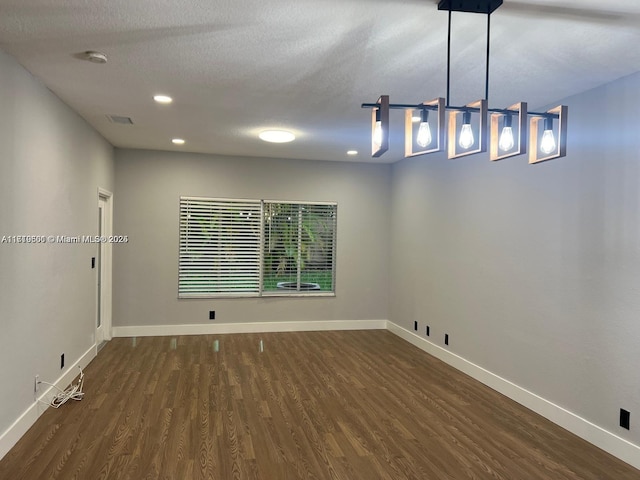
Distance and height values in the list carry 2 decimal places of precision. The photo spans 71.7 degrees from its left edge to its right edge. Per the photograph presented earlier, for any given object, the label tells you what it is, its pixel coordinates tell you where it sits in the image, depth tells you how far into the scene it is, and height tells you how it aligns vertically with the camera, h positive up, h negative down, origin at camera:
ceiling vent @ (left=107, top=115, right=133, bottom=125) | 4.33 +1.16
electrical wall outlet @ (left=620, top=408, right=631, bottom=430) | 2.90 -1.15
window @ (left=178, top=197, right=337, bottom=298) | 6.29 -0.15
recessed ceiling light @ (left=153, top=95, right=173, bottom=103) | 3.63 +1.14
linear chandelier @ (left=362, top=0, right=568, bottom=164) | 2.06 +0.54
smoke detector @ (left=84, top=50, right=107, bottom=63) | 2.79 +1.14
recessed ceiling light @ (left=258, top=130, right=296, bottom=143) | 4.79 +1.13
